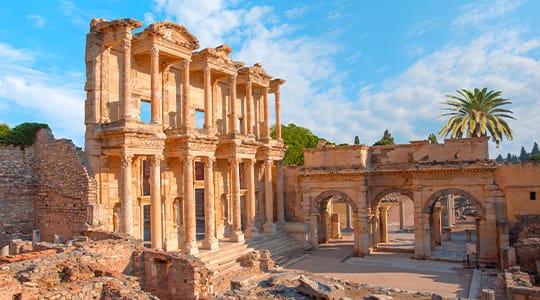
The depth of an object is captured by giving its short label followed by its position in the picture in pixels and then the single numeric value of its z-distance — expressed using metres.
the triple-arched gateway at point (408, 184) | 23.06
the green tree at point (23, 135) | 20.35
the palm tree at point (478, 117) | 35.09
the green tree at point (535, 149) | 127.56
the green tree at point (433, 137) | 66.30
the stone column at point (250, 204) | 27.06
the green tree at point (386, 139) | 71.12
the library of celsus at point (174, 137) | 19.41
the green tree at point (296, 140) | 47.75
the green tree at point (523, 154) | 118.85
